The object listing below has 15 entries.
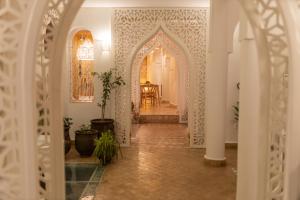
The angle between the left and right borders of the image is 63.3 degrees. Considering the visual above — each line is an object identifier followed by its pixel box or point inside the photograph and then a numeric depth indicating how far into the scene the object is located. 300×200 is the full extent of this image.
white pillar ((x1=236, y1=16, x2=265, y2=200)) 2.71
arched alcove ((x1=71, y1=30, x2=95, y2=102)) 6.47
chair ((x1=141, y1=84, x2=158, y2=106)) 11.85
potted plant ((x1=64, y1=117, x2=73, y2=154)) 5.31
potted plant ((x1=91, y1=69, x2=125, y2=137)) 5.79
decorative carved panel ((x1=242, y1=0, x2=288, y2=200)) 1.85
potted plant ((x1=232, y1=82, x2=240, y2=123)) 5.94
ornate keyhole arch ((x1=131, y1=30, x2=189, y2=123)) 7.69
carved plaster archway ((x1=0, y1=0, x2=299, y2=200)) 1.51
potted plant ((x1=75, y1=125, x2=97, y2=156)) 5.30
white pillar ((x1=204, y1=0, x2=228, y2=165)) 4.74
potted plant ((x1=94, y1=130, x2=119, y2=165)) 4.85
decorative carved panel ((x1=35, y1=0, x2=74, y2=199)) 1.94
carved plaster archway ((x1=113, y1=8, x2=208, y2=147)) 5.96
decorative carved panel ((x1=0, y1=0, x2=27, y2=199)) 1.50
